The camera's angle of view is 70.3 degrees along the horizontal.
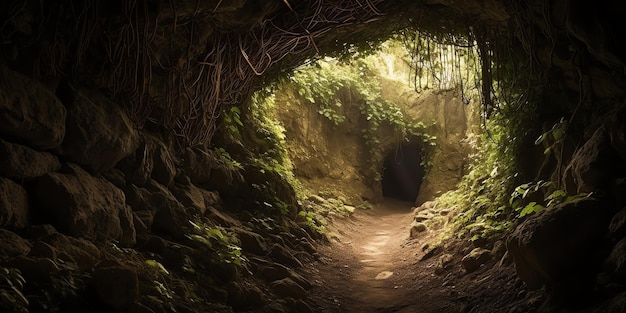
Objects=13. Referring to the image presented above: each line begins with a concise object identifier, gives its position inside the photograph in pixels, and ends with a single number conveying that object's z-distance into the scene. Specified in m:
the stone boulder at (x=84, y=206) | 3.29
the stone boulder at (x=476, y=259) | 4.98
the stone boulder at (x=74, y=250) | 3.03
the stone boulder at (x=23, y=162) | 3.03
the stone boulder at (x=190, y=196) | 5.06
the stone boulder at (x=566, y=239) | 3.20
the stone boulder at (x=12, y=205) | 2.90
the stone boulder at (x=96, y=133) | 3.71
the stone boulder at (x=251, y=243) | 5.40
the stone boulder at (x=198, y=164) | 5.61
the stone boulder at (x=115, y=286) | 2.83
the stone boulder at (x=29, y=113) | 3.08
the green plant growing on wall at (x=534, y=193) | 4.01
